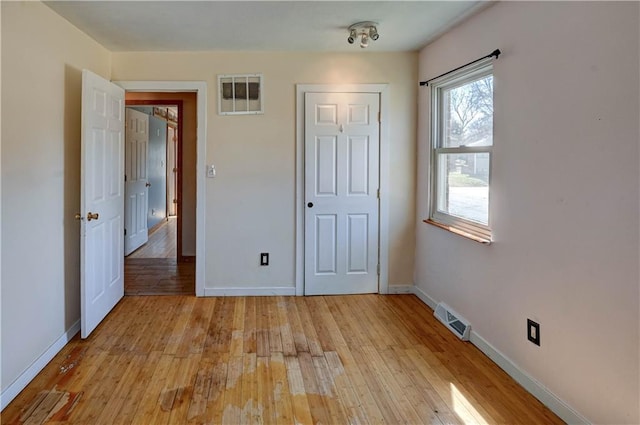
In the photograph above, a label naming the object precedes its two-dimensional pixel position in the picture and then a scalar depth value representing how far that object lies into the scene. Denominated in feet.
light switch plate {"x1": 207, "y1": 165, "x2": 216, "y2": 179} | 12.48
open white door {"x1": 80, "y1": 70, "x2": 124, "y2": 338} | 9.46
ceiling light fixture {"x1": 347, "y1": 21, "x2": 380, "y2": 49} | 9.82
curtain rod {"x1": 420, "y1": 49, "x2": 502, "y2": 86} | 8.39
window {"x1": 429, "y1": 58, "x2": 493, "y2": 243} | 9.34
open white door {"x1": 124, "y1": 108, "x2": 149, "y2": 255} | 18.53
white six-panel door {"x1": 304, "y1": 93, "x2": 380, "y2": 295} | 12.59
